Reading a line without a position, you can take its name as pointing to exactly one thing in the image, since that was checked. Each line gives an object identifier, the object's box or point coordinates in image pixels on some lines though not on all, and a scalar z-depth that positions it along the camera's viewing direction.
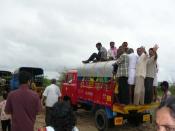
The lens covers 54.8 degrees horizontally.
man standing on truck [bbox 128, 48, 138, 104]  4.72
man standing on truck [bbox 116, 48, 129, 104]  4.78
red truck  5.05
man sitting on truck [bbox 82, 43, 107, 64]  5.78
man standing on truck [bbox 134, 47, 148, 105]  4.70
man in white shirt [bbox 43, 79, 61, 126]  5.14
